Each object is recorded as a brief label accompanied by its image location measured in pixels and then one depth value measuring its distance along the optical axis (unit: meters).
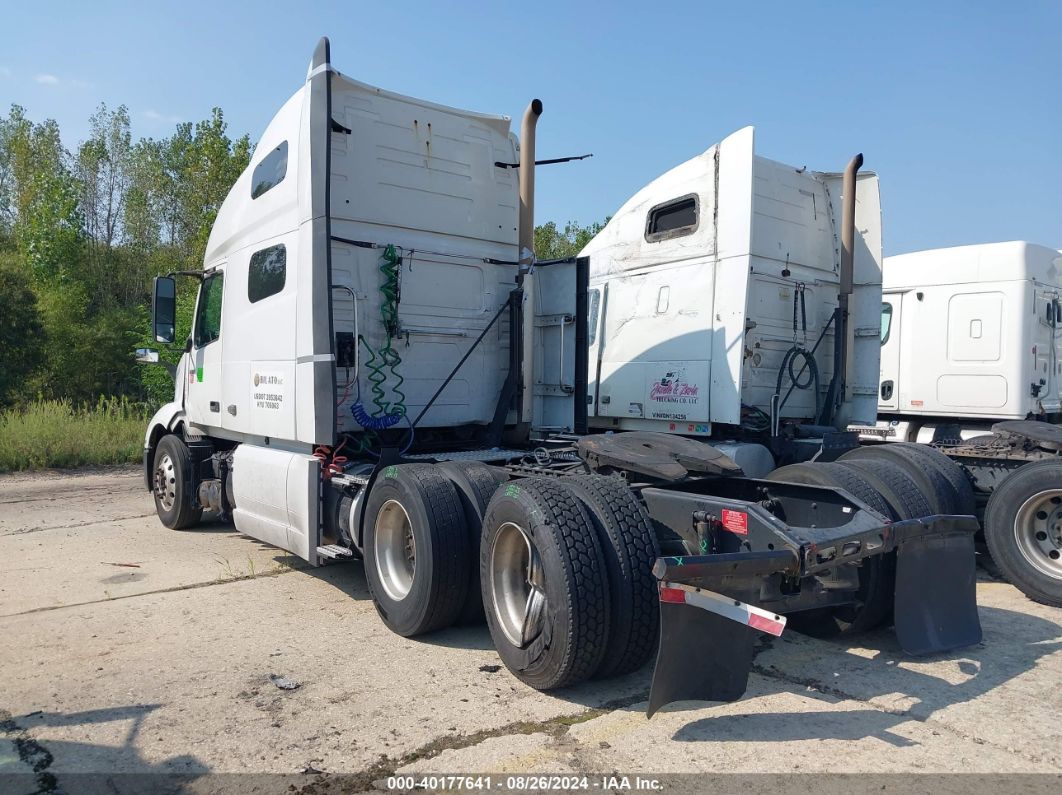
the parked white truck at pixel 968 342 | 9.34
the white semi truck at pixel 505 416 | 3.82
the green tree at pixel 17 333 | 18.84
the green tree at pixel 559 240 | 36.77
